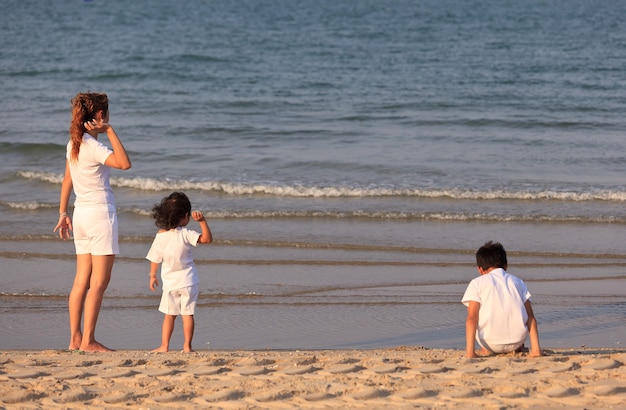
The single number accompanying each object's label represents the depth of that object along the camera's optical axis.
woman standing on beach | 11.19
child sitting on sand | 10.67
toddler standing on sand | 11.54
